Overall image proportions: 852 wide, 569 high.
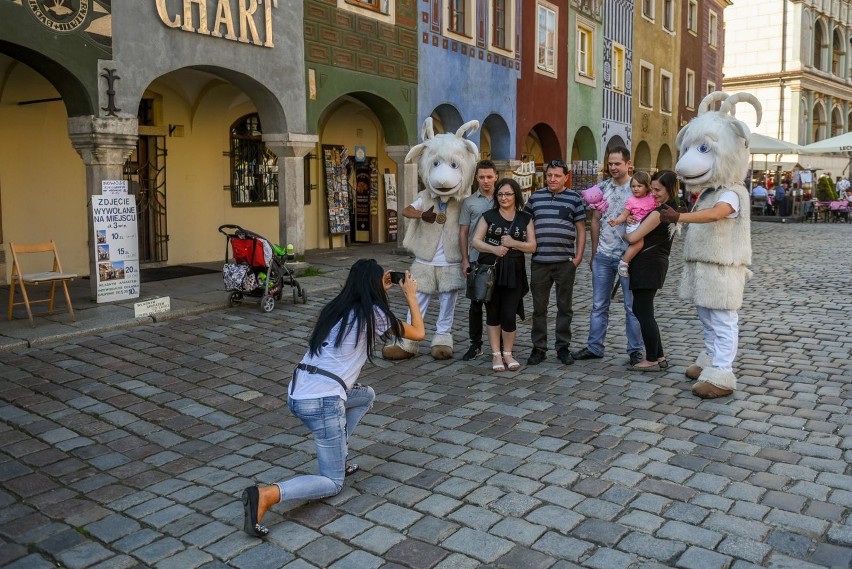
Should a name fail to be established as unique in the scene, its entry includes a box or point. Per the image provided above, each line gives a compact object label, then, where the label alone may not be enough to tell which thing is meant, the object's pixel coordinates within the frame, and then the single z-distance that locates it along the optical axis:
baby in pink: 6.75
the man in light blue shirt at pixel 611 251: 7.07
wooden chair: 8.55
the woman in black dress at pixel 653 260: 6.71
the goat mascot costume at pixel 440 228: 7.43
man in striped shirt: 7.05
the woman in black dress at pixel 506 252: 6.86
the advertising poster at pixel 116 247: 9.73
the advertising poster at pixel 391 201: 19.47
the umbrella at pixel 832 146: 25.42
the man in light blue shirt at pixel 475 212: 7.21
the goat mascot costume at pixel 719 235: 6.17
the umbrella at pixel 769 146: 24.55
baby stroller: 9.94
